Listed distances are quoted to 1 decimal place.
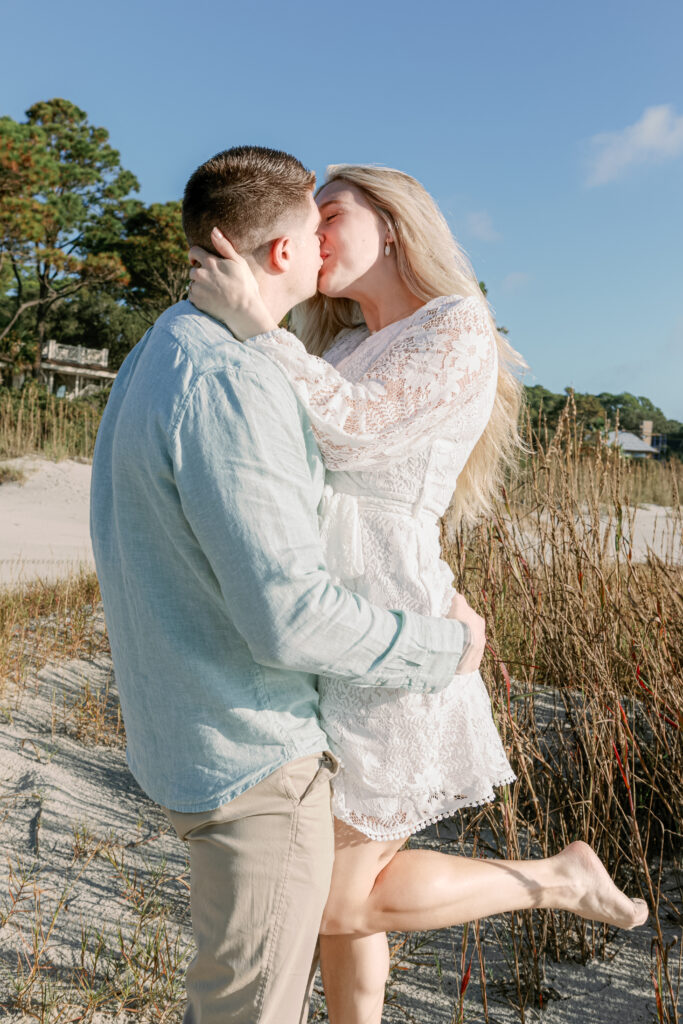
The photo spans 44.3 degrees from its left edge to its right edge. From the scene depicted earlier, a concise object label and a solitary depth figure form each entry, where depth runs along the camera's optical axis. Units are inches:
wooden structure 1204.5
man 47.4
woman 57.6
